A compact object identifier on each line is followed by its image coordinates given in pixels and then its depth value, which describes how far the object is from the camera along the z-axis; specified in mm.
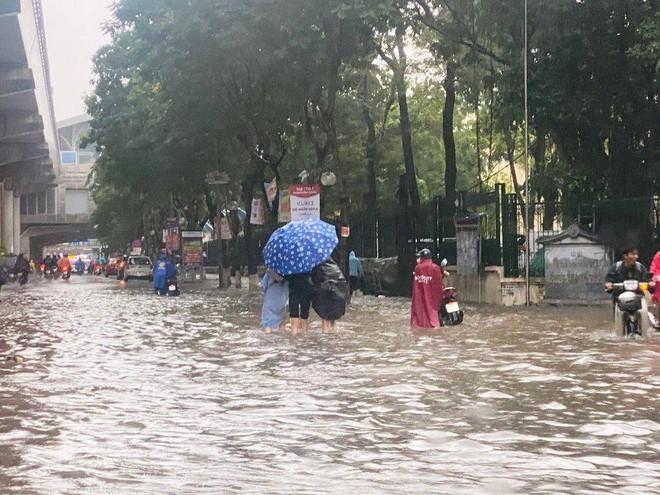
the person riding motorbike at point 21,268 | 54938
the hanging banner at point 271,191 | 40200
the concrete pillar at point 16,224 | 86375
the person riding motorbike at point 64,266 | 70750
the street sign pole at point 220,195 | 43203
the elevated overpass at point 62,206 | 117688
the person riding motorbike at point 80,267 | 104812
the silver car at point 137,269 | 63738
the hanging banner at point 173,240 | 62219
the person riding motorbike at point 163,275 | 39562
